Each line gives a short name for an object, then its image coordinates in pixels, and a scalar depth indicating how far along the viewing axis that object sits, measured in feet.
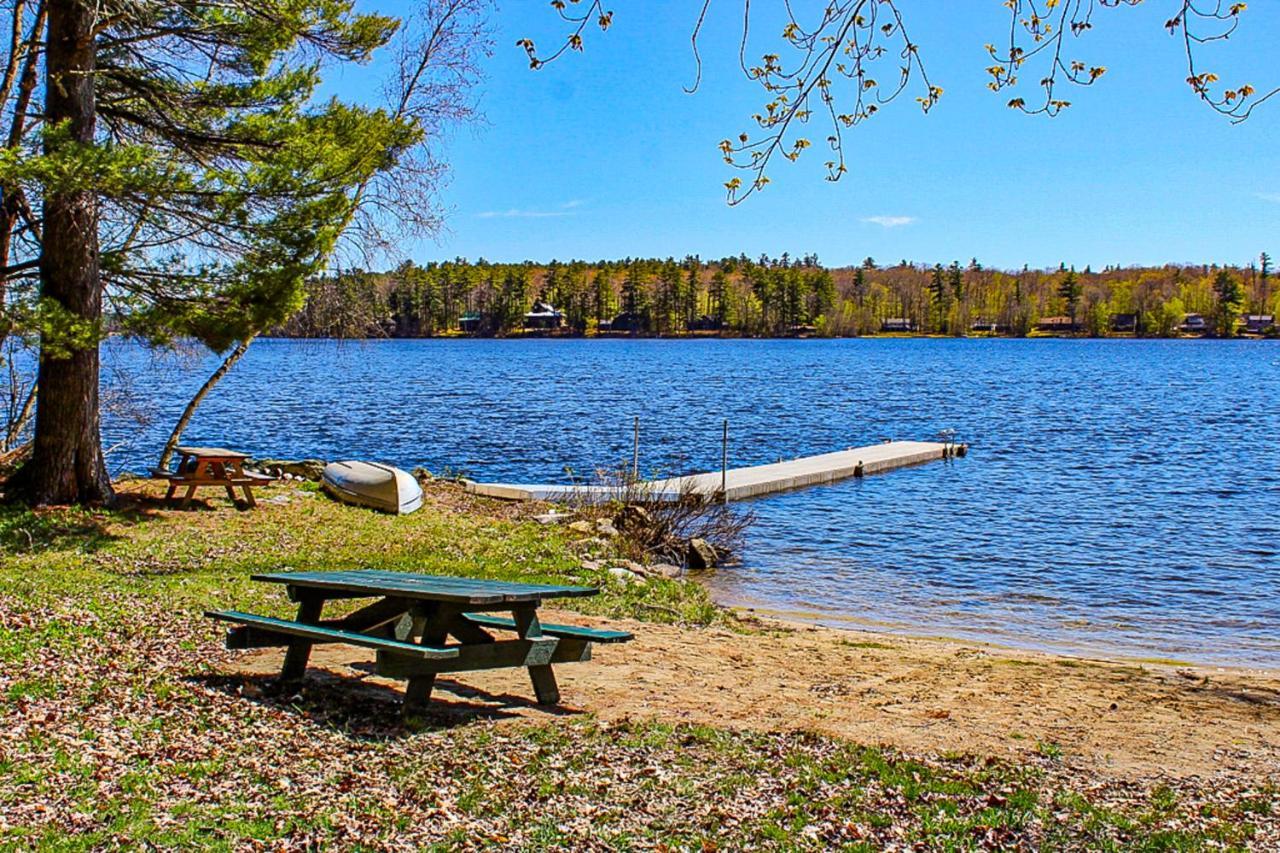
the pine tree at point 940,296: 576.20
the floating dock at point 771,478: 61.82
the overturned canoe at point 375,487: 51.72
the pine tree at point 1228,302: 529.04
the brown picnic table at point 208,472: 45.60
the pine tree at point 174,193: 40.01
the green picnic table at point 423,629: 20.21
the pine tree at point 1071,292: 560.61
